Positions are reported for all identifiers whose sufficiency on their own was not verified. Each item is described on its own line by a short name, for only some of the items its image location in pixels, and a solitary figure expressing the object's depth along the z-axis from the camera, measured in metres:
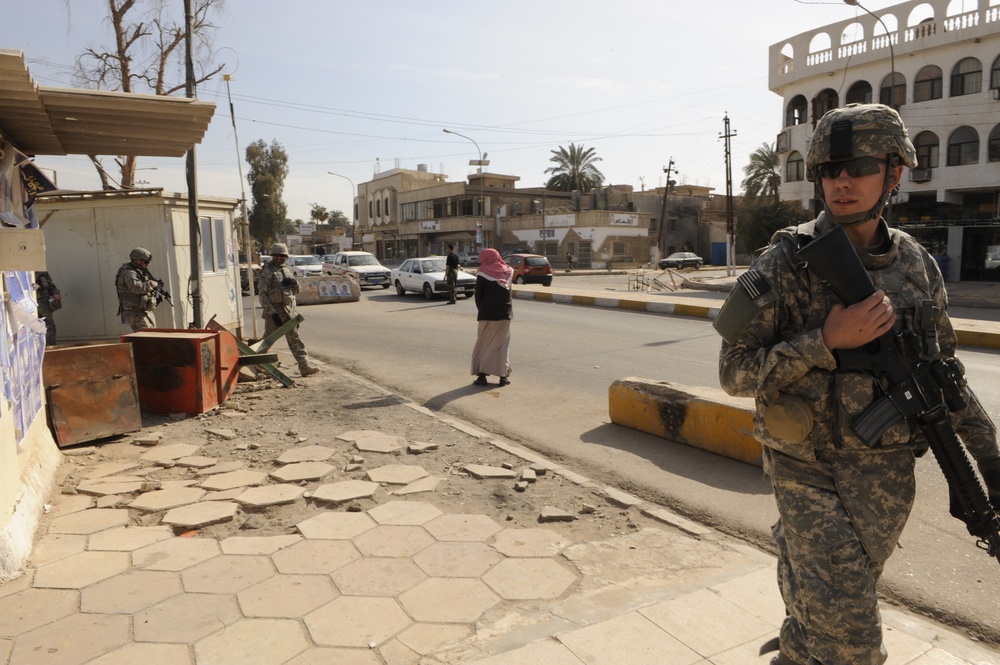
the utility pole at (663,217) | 50.54
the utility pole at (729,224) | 33.96
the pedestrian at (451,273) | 19.97
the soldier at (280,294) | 8.77
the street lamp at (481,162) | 43.81
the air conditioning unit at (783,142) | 31.97
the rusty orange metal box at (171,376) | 6.58
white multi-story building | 25.47
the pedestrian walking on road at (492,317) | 7.94
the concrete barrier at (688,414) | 5.00
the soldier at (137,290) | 8.22
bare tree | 18.25
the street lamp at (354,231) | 77.56
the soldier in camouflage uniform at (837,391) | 1.86
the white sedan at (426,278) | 21.23
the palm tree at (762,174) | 47.66
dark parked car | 45.75
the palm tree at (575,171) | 62.31
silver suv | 26.33
